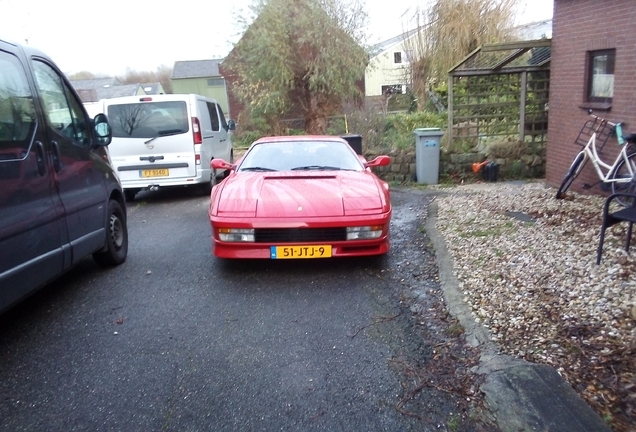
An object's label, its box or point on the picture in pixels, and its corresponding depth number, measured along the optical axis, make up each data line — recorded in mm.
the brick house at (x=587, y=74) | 7629
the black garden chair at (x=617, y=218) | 4516
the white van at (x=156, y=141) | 10047
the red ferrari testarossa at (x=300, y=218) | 5285
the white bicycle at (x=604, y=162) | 7496
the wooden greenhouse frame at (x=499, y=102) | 11977
